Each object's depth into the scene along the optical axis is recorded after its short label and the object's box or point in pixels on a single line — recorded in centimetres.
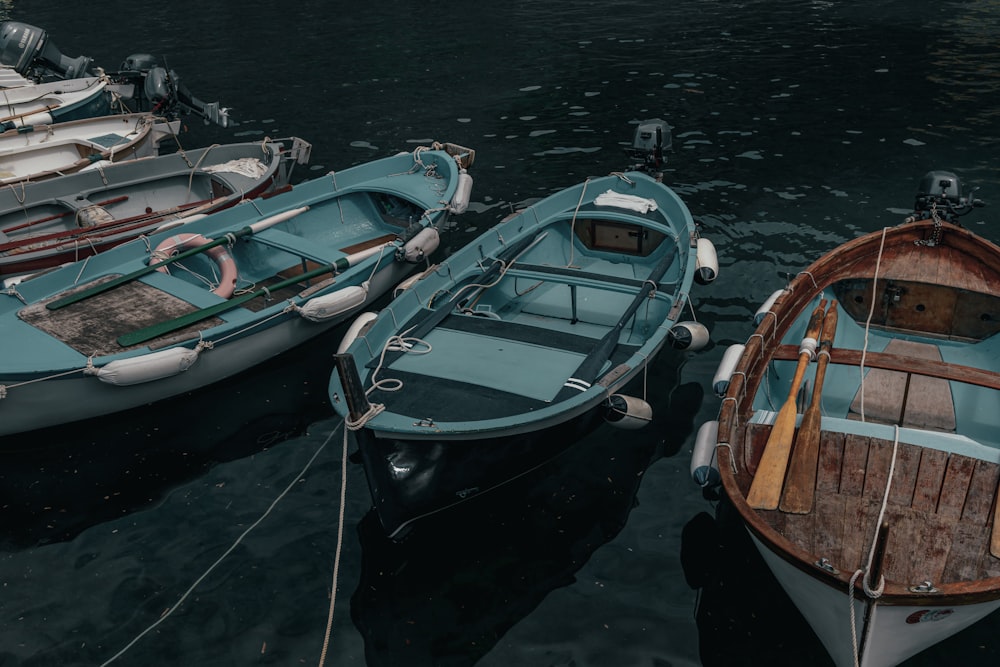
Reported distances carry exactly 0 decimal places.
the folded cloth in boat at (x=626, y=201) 1433
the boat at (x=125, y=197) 1488
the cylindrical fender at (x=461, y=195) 1542
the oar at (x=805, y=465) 785
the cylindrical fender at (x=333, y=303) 1237
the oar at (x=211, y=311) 1155
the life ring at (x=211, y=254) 1329
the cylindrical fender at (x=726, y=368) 949
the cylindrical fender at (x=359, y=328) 1054
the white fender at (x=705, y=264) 1223
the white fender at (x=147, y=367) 1078
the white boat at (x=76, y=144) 1872
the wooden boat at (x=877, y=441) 682
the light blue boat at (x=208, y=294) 1105
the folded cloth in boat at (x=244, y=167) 1821
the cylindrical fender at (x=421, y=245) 1388
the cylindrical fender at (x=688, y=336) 1086
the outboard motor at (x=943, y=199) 1307
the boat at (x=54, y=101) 2128
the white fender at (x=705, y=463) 850
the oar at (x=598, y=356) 959
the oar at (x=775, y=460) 785
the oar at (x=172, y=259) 1234
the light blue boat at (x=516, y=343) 891
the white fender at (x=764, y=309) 1073
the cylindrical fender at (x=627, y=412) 960
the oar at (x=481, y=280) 1091
